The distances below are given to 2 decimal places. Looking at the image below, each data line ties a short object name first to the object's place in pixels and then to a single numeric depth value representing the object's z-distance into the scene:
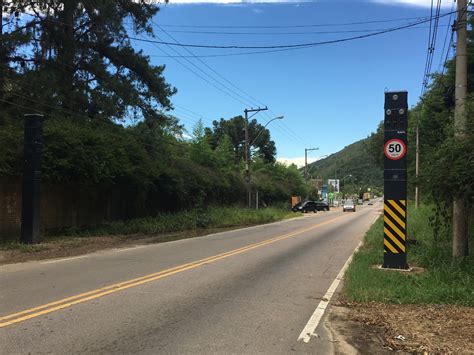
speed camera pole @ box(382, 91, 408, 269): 12.94
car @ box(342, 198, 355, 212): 75.44
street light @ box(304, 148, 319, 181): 83.30
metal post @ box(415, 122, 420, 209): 37.31
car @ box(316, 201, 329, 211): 74.53
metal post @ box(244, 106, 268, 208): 42.77
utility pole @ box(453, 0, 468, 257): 12.42
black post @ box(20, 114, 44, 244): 17.41
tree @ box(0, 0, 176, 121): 23.50
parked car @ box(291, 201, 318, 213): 70.31
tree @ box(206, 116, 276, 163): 92.38
